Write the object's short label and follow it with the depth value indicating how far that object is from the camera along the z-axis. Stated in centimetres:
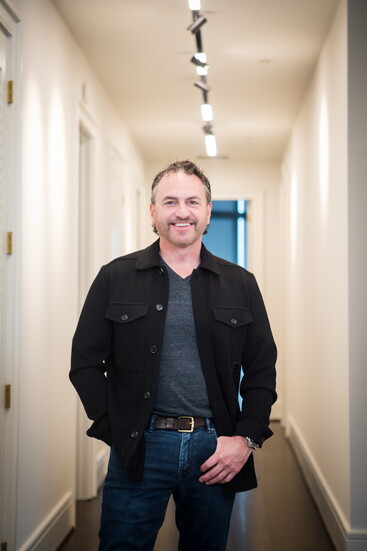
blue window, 1098
